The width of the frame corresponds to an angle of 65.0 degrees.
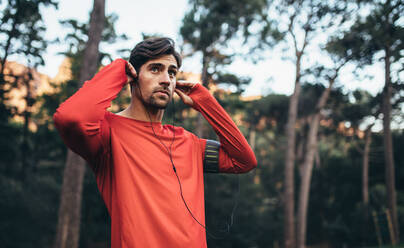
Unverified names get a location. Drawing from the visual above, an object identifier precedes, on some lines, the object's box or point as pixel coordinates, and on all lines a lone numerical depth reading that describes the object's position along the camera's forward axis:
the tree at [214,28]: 14.84
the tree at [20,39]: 11.25
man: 1.44
